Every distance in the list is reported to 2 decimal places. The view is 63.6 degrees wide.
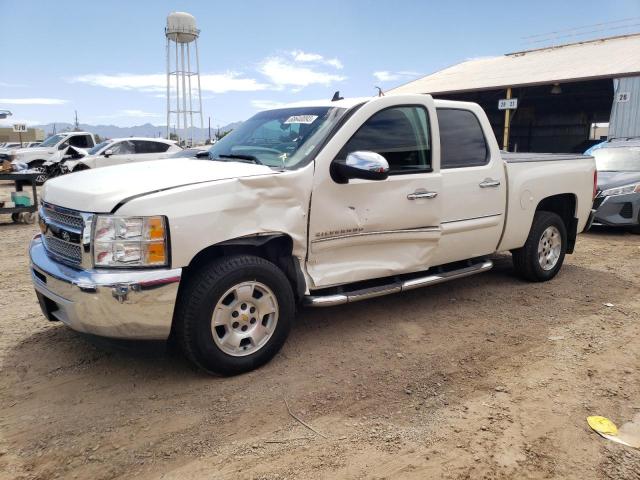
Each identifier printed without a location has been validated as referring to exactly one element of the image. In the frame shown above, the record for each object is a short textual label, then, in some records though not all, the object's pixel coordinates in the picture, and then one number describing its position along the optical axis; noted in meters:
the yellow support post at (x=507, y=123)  21.62
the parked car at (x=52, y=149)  17.86
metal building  18.67
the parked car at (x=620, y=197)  8.66
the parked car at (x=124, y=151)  15.30
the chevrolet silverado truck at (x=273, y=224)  3.00
